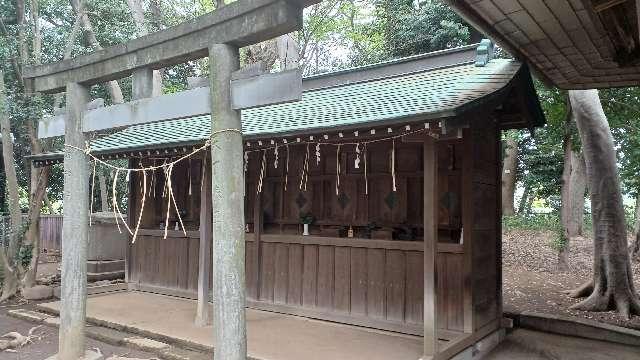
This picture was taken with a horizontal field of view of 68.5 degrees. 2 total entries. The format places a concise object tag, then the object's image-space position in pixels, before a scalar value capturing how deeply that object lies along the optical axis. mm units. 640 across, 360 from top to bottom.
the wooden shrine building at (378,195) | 5859
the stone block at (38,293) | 9531
